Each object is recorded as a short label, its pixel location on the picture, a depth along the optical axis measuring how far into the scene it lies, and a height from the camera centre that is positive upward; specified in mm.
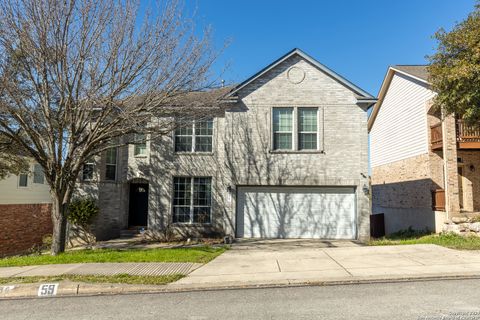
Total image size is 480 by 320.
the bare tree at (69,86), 9578 +3119
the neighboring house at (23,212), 17953 -1472
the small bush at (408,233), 16125 -2167
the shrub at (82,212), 14484 -1066
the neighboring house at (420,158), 15305 +1743
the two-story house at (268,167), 14461 +988
